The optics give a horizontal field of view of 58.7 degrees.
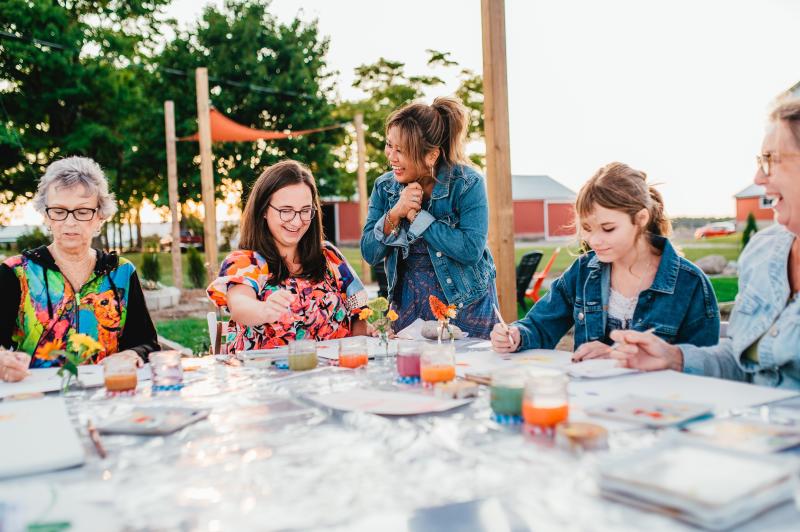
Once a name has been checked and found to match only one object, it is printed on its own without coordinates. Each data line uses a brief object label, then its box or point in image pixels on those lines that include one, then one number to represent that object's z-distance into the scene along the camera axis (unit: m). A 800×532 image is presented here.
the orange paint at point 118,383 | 1.77
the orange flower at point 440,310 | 2.21
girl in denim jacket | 2.20
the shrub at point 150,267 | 11.53
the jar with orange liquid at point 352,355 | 2.03
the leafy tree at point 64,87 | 16.41
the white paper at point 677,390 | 1.46
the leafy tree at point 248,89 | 20.27
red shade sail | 10.71
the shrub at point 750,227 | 11.21
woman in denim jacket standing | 2.85
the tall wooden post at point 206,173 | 7.56
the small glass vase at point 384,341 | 2.22
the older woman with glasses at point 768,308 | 1.69
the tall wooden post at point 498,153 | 3.69
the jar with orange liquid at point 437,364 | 1.71
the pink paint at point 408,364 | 1.80
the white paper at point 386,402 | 1.45
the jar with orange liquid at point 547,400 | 1.28
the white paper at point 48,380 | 1.86
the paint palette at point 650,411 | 1.30
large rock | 12.87
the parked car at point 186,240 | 27.93
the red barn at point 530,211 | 29.81
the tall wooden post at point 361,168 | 10.19
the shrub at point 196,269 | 12.23
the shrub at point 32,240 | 17.09
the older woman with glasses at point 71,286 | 2.37
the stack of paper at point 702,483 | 0.86
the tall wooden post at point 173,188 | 9.64
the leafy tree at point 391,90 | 16.75
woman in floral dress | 2.50
